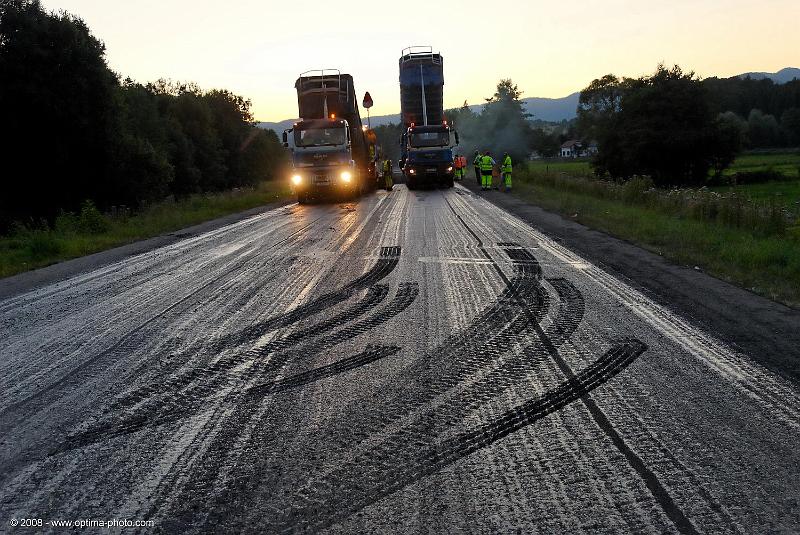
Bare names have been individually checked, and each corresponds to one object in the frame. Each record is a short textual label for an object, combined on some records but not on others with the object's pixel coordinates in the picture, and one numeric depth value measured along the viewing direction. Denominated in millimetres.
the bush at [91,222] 17719
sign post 29161
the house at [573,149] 144125
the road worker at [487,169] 30250
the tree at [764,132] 89688
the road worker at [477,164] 32869
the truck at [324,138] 25312
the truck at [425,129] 31484
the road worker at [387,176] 34250
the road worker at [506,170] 29266
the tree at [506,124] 92188
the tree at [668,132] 50375
